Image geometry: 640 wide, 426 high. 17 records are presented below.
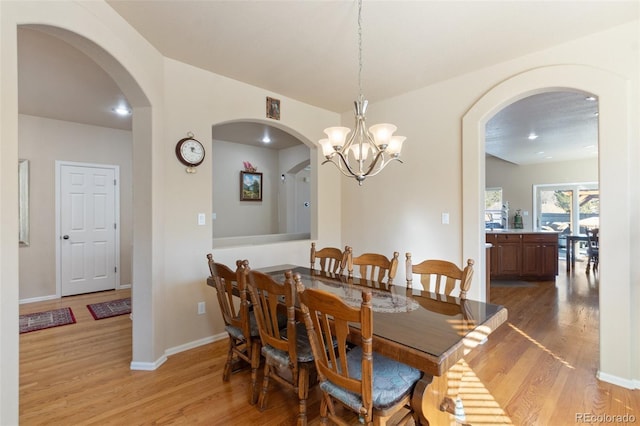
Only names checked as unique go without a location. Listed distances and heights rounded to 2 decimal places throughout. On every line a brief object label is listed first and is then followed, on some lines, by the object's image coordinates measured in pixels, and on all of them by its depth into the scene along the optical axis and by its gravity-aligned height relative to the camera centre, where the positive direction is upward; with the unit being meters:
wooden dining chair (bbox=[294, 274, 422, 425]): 1.29 -0.79
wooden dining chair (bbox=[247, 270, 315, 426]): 1.68 -0.76
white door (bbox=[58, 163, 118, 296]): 4.68 -0.22
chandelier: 2.05 +0.50
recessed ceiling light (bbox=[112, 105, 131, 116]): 4.07 +1.42
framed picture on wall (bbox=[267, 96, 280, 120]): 3.58 +1.25
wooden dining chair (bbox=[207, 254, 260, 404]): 2.01 -0.78
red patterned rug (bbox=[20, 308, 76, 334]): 3.46 -1.28
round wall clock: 2.85 +0.58
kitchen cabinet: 5.62 -0.80
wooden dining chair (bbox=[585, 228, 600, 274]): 6.29 -0.72
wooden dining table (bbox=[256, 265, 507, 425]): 1.27 -0.56
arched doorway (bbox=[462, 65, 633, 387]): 2.26 +0.04
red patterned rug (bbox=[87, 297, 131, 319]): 3.87 -1.27
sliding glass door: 7.79 +0.12
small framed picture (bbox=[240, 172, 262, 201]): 6.17 +0.56
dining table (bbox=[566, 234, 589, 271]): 6.77 -0.85
